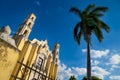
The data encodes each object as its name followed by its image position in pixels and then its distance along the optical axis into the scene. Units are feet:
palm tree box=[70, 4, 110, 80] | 54.59
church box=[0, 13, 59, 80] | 69.85
